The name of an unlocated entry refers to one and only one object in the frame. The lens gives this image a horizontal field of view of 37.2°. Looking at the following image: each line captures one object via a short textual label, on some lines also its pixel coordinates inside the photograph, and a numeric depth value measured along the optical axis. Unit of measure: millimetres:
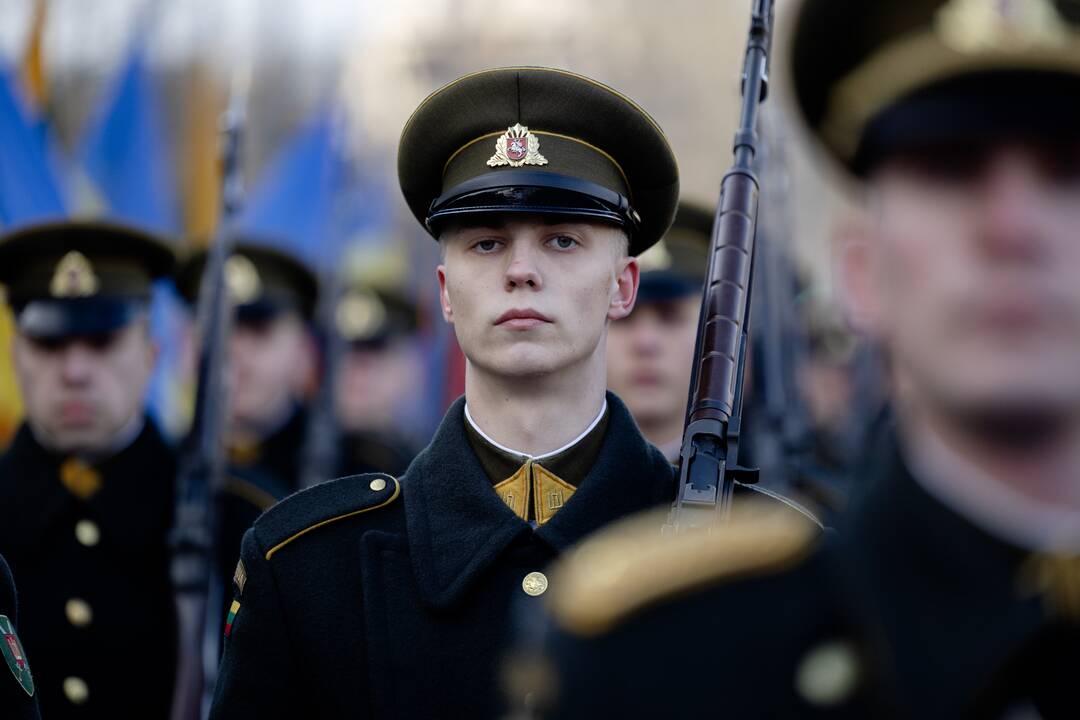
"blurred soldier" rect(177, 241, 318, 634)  10016
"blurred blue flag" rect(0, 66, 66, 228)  10617
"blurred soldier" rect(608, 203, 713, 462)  6586
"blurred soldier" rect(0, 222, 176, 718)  5809
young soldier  3836
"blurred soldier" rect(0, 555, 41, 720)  3832
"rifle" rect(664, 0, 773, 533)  3783
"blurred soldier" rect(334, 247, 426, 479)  15172
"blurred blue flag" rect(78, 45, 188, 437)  12867
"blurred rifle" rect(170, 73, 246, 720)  5707
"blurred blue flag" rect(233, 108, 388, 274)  14656
